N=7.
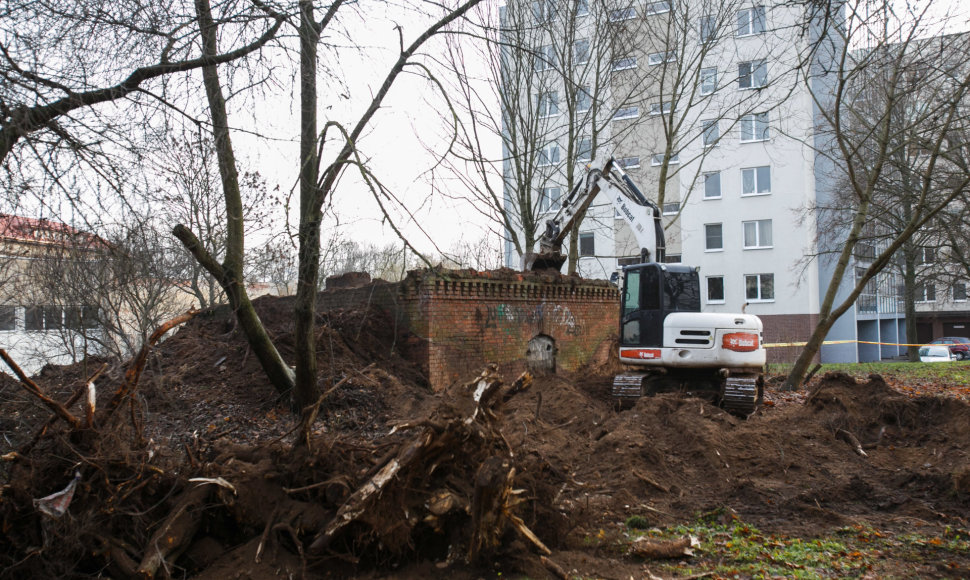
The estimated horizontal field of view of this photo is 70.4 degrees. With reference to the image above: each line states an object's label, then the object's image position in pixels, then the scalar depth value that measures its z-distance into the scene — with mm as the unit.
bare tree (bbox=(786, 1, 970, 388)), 11730
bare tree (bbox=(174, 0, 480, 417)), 6383
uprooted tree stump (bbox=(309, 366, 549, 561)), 4523
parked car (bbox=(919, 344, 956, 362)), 33969
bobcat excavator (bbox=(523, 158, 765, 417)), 11414
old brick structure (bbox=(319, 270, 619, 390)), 12141
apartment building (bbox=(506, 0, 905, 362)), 31000
